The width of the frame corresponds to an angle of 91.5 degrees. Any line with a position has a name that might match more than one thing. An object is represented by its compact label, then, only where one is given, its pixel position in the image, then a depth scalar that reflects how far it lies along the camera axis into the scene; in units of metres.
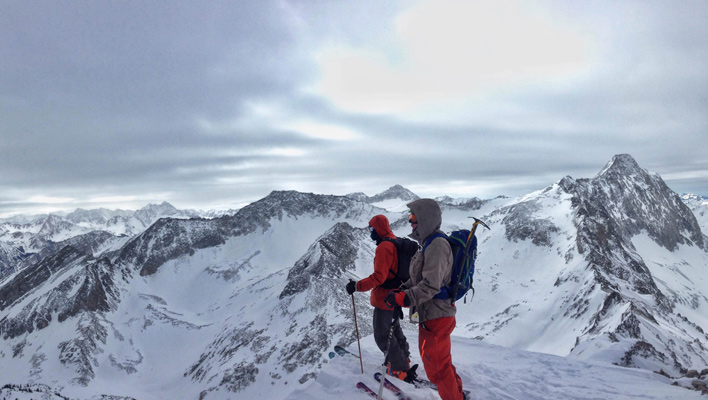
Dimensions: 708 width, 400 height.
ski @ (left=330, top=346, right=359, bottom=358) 11.81
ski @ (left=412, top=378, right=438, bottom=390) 9.34
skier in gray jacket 7.61
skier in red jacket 9.25
